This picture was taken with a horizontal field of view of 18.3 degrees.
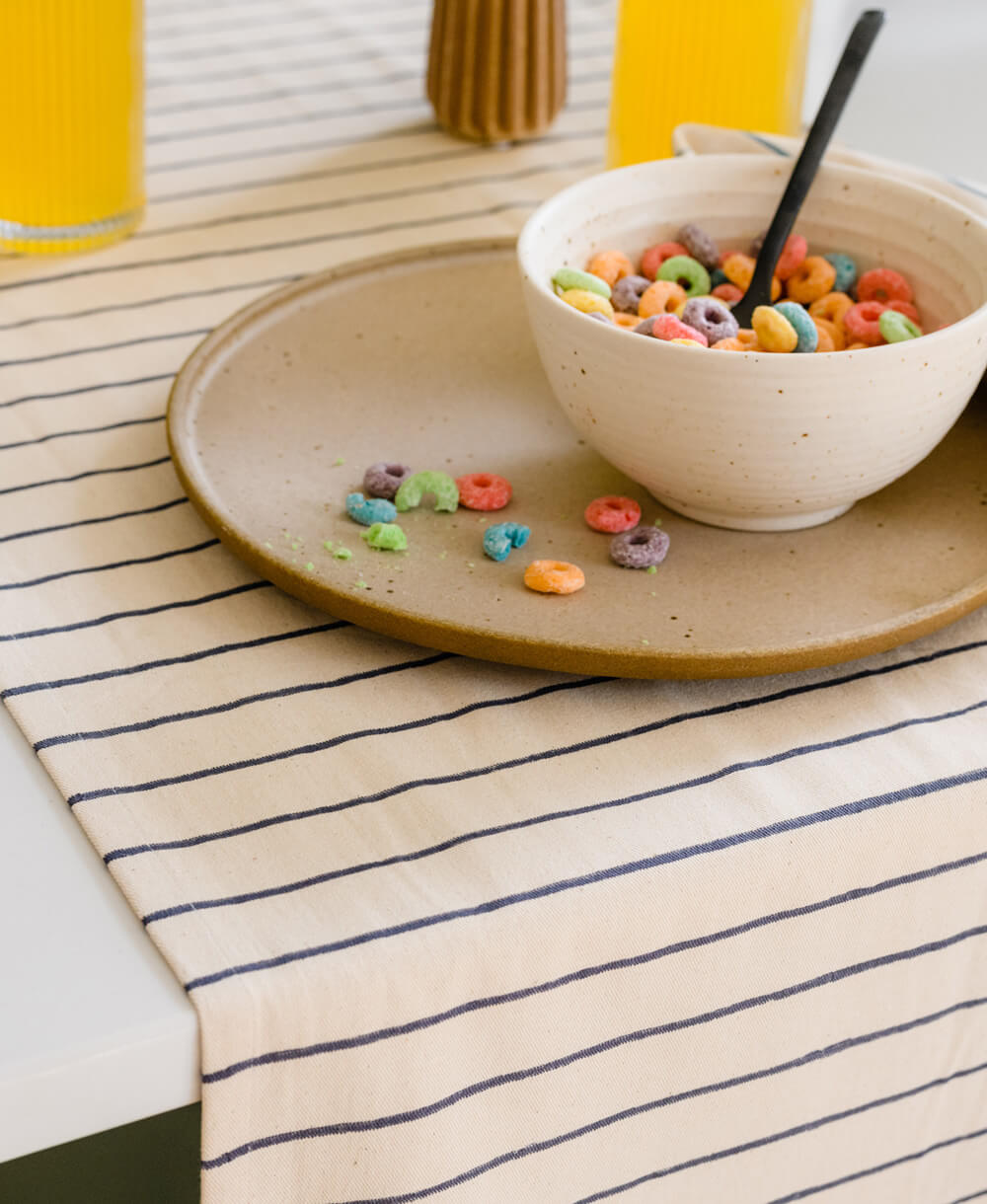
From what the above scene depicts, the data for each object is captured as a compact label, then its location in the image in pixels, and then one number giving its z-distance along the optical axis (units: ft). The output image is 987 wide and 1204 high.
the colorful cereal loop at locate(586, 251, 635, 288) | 3.04
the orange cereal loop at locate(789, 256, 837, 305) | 3.07
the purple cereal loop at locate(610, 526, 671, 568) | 2.88
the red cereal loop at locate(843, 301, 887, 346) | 2.97
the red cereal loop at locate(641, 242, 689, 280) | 3.10
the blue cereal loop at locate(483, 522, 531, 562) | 2.88
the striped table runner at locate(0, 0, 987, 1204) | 2.55
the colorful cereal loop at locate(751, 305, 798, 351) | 2.85
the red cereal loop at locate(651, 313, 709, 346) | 2.86
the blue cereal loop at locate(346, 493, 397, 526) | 2.93
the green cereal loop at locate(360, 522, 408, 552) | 2.89
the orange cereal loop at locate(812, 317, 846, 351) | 2.97
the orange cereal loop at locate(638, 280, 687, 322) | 2.98
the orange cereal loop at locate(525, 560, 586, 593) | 2.83
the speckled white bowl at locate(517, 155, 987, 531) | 2.78
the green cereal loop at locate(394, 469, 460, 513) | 2.95
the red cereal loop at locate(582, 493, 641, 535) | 2.93
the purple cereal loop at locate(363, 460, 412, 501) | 2.97
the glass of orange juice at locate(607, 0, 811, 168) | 3.50
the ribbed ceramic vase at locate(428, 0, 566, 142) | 3.73
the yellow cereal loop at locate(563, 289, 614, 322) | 2.92
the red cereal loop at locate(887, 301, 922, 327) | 3.03
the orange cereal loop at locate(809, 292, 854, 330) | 3.03
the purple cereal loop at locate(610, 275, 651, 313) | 3.01
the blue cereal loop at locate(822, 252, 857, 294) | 3.09
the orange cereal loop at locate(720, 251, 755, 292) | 3.10
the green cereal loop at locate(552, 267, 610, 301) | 2.95
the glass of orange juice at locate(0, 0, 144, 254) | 3.36
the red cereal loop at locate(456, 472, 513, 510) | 2.96
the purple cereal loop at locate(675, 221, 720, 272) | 3.11
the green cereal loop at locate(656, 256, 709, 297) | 3.08
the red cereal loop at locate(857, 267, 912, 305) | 3.04
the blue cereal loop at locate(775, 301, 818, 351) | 2.87
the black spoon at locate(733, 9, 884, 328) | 3.06
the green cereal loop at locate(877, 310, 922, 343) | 2.94
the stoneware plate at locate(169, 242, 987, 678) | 2.79
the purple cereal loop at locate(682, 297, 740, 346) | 2.91
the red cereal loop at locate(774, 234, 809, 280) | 3.10
